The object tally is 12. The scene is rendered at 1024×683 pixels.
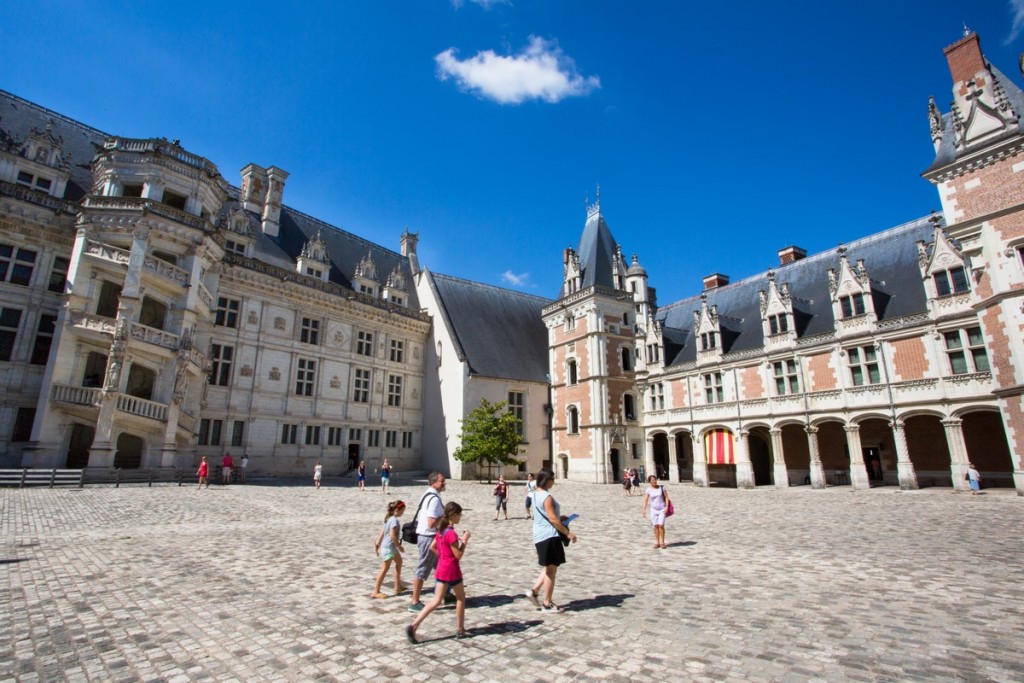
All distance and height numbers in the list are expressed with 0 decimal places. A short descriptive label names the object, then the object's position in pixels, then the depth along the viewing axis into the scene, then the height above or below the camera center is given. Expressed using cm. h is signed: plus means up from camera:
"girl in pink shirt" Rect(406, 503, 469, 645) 505 -110
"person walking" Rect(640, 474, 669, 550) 978 -102
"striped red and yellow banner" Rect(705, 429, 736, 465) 2869 +72
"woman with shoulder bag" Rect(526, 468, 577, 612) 583 -91
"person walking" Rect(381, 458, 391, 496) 2163 -72
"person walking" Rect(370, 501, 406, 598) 662 -113
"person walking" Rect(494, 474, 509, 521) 1464 -96
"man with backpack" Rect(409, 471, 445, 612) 590 -89
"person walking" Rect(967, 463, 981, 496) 1867 -74
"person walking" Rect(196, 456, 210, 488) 2019 -50
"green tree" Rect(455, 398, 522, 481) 2933 +133
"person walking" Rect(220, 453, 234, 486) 2212 -33
